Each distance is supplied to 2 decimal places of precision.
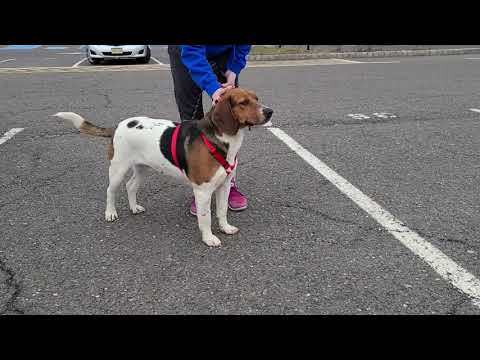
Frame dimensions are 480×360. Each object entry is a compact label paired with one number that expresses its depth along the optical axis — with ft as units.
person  9.66
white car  41.47
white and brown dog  9.13
